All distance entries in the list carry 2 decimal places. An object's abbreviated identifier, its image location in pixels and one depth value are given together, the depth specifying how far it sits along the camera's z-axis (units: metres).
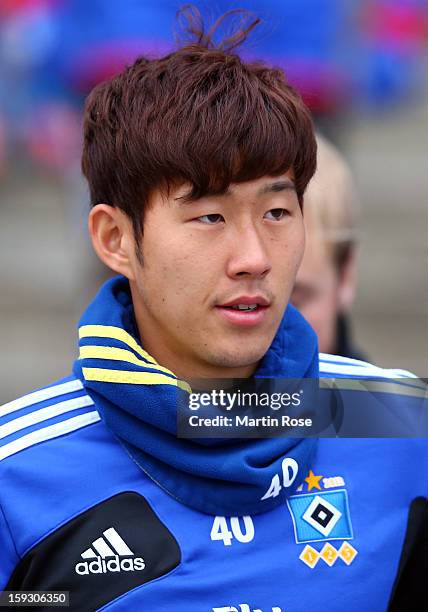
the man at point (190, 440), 4.14
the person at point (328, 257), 6.23
